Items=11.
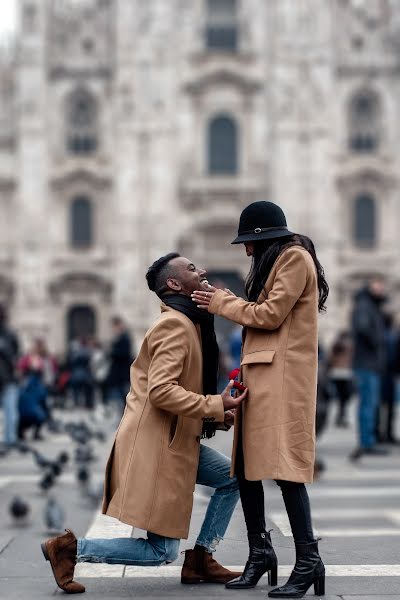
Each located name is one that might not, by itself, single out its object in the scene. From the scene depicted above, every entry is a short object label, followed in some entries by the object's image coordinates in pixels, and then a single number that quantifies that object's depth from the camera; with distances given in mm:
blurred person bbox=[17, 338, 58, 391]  15648
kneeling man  4809
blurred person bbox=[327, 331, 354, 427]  18609
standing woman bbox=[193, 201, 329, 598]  4820
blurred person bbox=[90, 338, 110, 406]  20031
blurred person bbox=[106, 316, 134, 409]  18250
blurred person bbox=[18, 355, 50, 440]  14234
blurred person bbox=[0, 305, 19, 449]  12961
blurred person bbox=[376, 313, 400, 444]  13781
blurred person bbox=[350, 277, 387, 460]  11891
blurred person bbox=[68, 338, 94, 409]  23469
